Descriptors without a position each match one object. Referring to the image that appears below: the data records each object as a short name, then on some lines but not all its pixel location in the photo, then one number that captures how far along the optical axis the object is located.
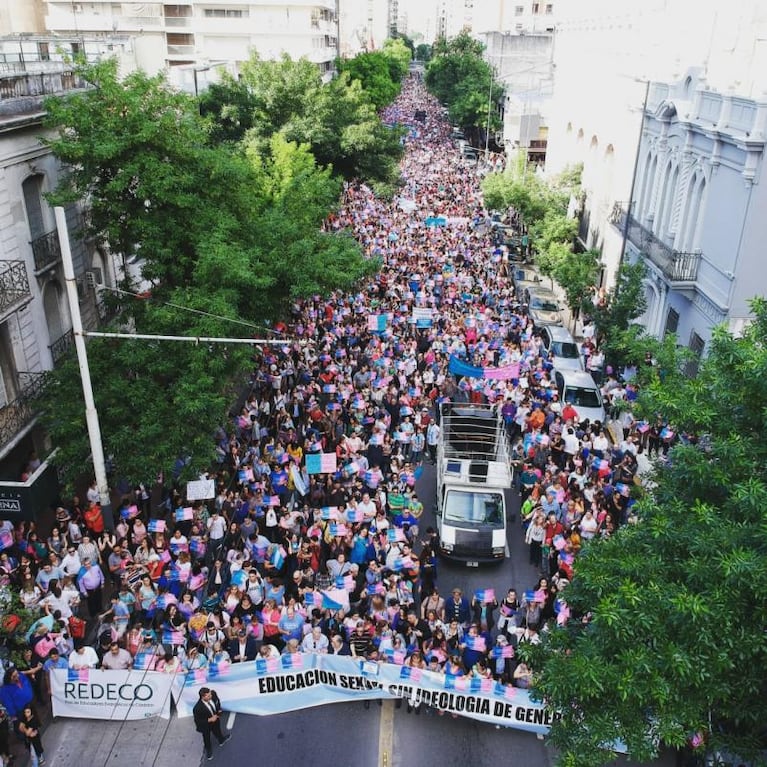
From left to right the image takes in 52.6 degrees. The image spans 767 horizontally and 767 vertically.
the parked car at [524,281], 34.16
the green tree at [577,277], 29.23
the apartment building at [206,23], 59.88
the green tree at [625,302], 25.08
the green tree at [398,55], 116.62
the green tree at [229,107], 34.25
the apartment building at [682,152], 22.16
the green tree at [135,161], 16.39
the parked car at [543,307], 30.28
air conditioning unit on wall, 20.75
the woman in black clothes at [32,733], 11.04
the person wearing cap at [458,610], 13.76
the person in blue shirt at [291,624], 13.07
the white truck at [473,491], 16.41
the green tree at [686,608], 7.98
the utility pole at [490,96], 69.28
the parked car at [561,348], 25.73
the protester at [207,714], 11.36
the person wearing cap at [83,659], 11.96
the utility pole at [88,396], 13.24
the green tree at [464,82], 78.00
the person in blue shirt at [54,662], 12.03
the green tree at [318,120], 35.69
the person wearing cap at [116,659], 12.11
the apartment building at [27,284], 16.23
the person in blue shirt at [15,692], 11.42
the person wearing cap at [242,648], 12.62
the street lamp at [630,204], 26.45
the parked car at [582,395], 22.53
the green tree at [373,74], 78.75
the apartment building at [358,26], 106.38
